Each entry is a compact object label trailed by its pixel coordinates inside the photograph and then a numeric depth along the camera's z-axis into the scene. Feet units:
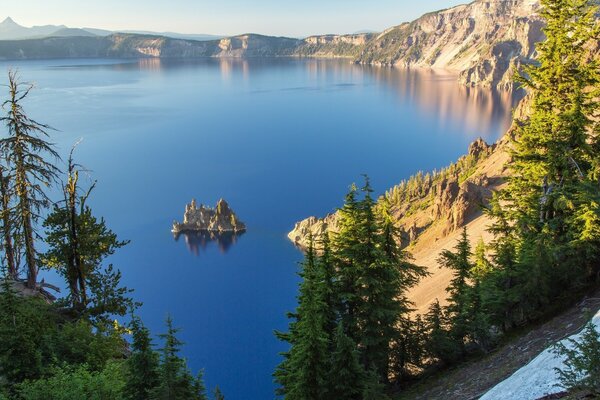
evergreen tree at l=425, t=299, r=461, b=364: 76.48
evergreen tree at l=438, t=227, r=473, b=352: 76.59
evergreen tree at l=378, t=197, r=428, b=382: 70.33
